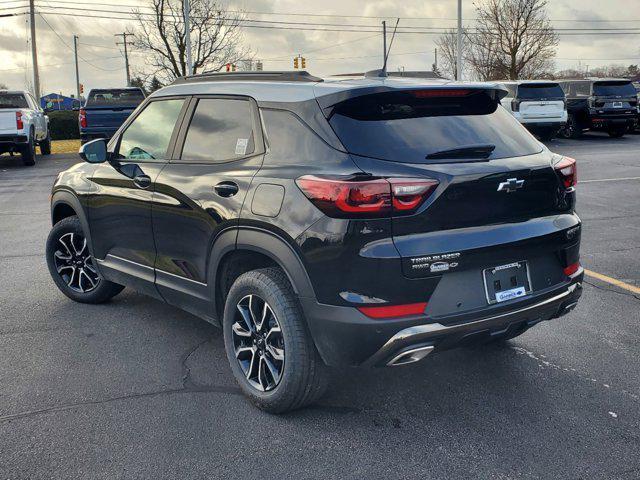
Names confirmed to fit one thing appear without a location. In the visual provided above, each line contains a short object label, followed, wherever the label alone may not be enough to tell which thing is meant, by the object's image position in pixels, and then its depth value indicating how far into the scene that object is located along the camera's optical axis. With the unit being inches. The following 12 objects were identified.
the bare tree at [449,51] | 2559.1
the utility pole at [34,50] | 1579.7
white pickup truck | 683.4
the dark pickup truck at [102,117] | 748.0
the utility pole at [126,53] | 3036.2
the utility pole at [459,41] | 1448.1
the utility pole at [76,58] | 3073.3
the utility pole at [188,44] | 1305.9
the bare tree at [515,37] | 1903.3
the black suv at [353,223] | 121.2
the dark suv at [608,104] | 899.4
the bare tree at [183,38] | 1674.5
